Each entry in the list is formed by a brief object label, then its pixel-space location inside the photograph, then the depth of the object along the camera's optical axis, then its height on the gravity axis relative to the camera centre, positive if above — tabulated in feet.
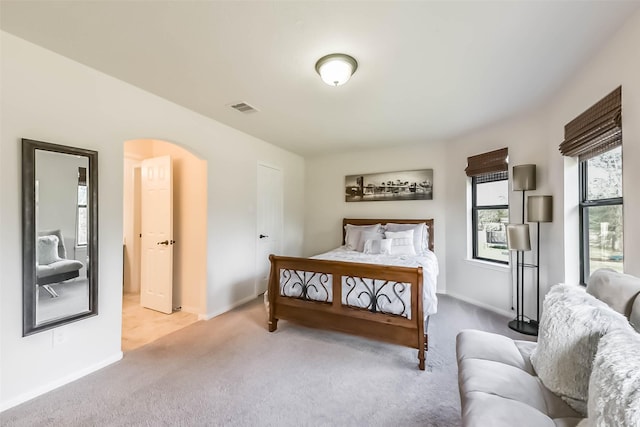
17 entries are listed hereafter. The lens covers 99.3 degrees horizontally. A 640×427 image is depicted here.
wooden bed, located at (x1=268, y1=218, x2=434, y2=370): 7.60 -2.97
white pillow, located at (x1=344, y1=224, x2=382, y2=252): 14.32 -0.98
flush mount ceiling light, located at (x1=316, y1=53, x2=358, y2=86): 6.64 +3.70
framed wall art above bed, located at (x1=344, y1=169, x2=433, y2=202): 14.73 +1.68
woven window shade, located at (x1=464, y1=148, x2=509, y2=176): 11.42 +2.29
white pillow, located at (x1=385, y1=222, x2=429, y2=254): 13.26 -0.86
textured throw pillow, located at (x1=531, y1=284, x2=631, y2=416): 3.63 -1.83
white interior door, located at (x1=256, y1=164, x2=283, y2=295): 14.12 -0.15
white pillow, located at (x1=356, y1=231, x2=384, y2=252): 13.94 -1.12
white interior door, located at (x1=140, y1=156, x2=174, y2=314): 11.22 -0.76
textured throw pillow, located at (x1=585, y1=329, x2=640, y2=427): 2.44 -1.66
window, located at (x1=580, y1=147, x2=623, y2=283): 6.92 +0.06
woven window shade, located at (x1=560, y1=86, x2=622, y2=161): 5.96 +2.10
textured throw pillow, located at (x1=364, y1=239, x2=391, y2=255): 12.78 -1.49
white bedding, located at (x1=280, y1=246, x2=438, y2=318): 7.88 -2.38
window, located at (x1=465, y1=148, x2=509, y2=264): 11.84 +0.50
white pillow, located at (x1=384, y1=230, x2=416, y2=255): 12.73 -1.29
